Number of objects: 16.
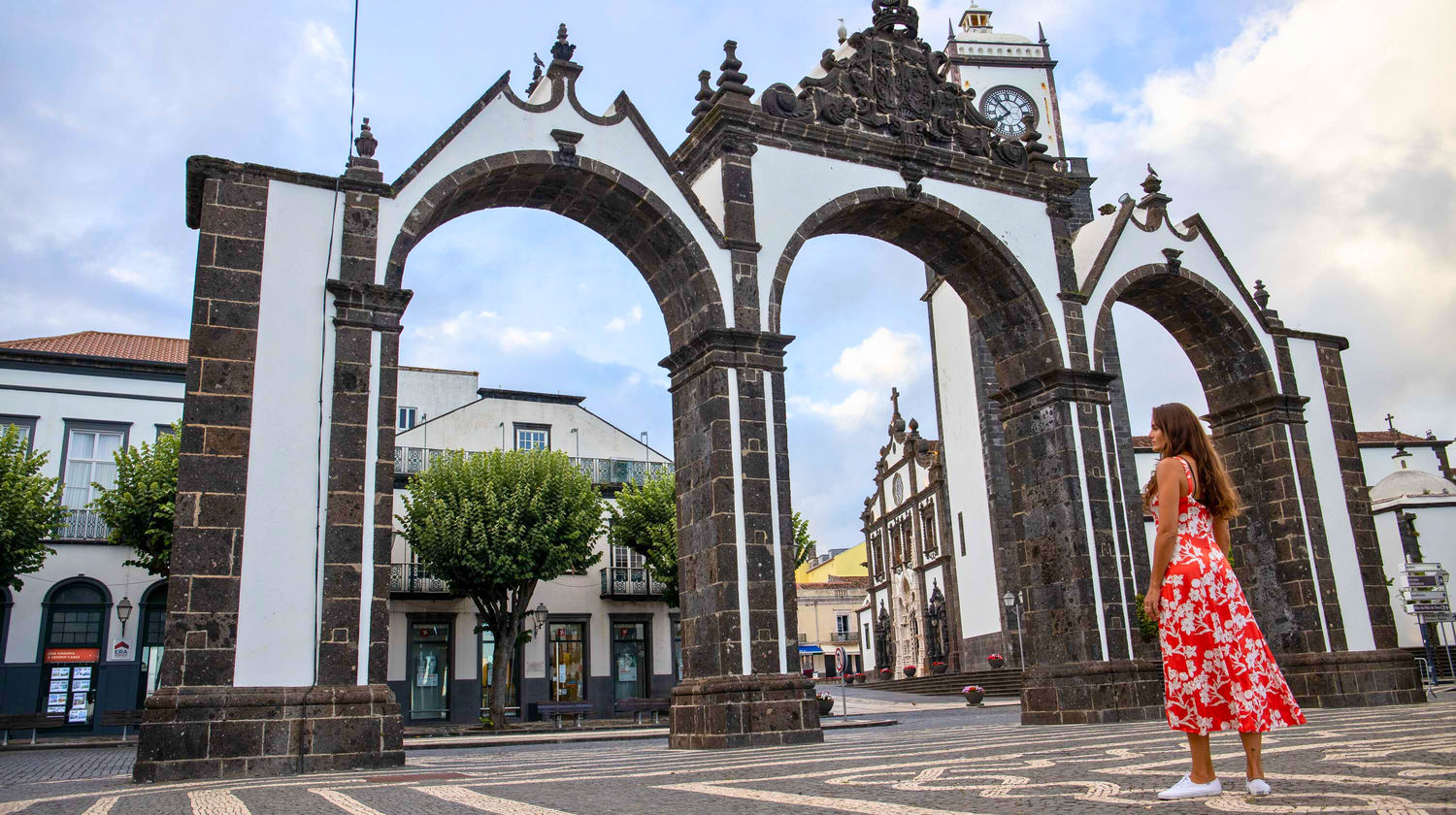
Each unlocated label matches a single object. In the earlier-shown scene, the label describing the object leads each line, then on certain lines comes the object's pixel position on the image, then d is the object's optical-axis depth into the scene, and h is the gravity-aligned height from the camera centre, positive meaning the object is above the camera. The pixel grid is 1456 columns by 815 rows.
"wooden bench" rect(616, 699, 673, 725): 22.50 -0.53
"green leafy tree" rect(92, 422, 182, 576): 20.38 +3.65
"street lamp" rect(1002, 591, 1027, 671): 26.47 +1.43
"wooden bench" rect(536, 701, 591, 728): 23.73 -0.57
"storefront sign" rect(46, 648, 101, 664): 22.09 +0.97
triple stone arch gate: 9.06 +3.01
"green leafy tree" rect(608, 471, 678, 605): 25.31 +3.50
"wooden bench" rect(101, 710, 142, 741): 19.77 -0.30
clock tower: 32.62 +17.41
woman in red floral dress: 3.77 +0.12
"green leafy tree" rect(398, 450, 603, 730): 23.39 +3.38
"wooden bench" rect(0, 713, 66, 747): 17.92 -0.26
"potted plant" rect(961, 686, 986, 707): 23.64 -0.67
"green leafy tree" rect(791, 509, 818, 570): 26.88 +3.36
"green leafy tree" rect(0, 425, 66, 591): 19.34 +3.45
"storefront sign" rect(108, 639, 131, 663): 22.47 +1.03
